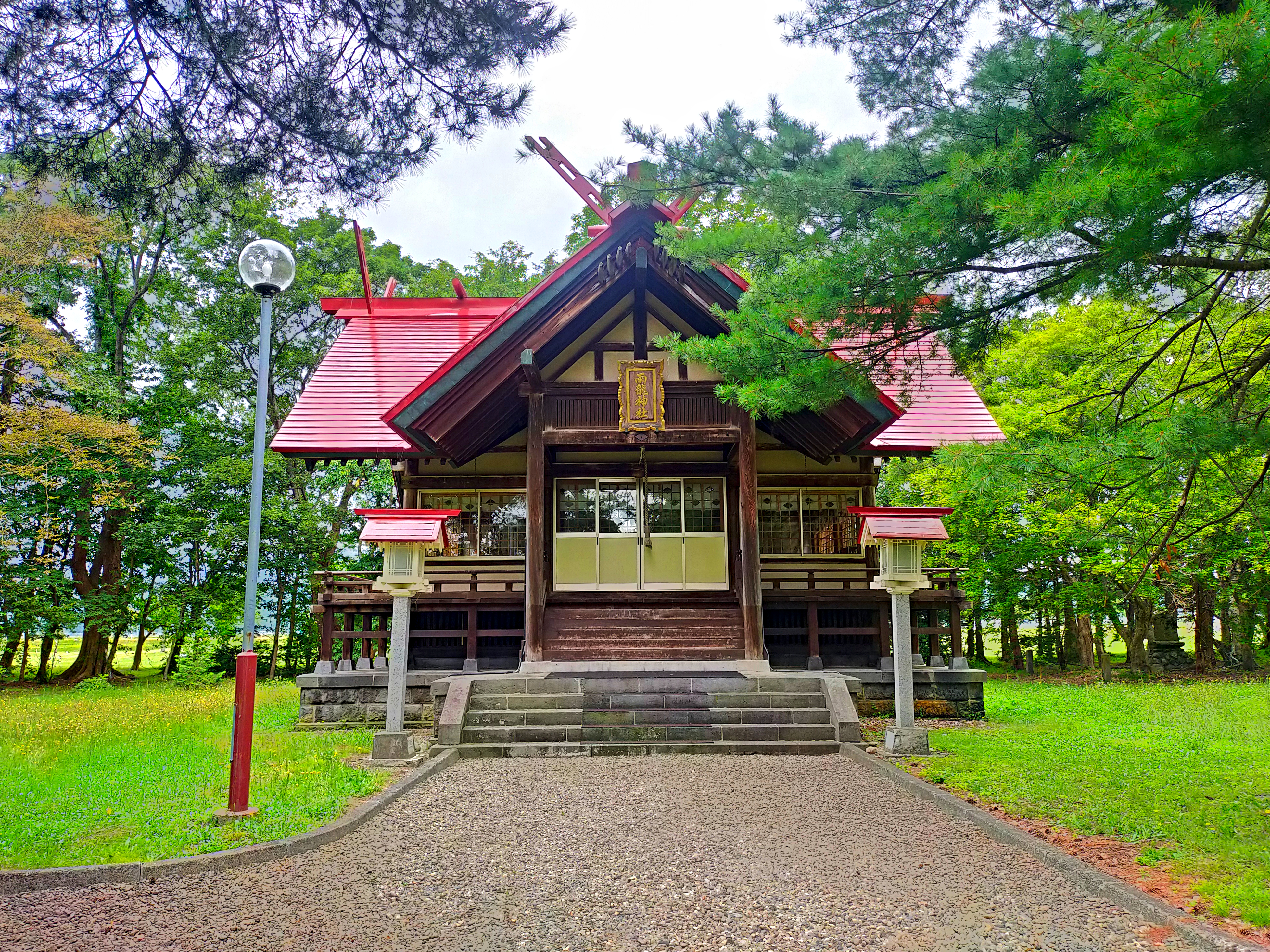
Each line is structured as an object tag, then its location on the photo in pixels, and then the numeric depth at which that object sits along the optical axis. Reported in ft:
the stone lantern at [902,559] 26.48
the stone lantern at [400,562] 26.68
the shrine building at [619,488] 32.63
